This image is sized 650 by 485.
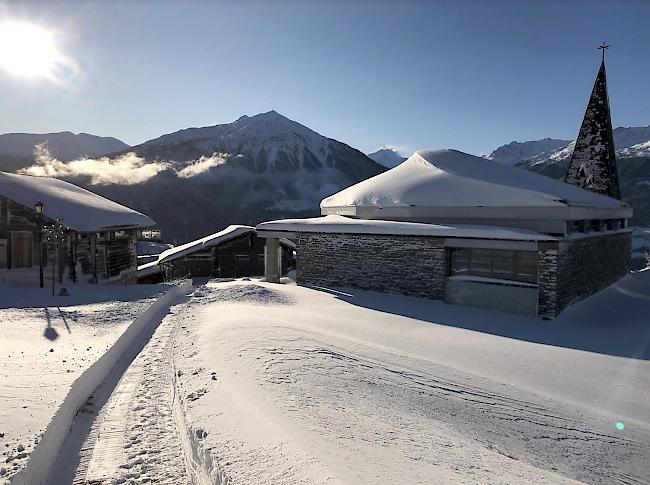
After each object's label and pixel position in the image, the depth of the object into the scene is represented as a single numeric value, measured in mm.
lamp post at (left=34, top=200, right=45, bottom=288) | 15469
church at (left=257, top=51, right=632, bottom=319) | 12461
